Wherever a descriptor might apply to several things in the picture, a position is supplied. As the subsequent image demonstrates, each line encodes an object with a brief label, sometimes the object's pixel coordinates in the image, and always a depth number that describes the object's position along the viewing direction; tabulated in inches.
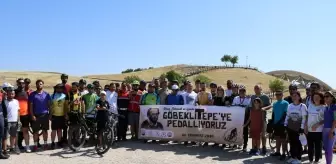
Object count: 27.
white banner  436.5
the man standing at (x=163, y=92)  486.3
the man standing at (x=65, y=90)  447.0
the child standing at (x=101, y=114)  414.6
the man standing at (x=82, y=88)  462.4
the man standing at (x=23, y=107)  416.8
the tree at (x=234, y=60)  6515.8
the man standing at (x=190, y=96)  471.5
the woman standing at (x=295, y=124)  367.9
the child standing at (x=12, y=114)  394.6
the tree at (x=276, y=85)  3228.6
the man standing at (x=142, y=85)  498.3
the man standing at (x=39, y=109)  421.1
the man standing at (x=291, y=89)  399.9
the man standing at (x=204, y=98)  461.1
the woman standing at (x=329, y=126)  338.6
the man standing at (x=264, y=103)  410.6
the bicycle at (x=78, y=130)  427.2
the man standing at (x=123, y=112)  485.4
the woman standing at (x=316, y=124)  354.3
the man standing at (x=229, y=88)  482.0
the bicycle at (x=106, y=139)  401.1
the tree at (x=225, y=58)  6622.1
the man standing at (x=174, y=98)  472.7
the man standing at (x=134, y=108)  484.7
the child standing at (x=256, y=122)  407.2
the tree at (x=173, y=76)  3732.0
